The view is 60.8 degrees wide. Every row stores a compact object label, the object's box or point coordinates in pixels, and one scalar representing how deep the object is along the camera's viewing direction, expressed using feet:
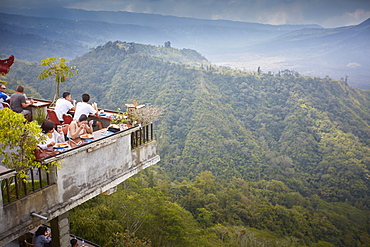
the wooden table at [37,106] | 25.69
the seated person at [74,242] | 23.58
